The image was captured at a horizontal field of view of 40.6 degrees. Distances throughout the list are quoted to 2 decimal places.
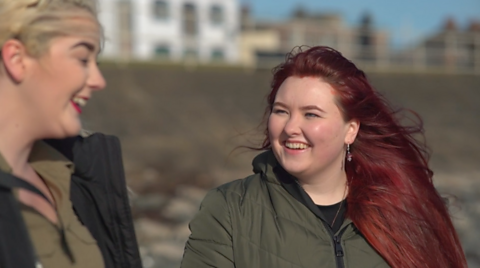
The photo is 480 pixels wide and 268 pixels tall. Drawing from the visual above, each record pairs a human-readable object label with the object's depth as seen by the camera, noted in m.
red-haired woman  2.68
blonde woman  1.80
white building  18.81
